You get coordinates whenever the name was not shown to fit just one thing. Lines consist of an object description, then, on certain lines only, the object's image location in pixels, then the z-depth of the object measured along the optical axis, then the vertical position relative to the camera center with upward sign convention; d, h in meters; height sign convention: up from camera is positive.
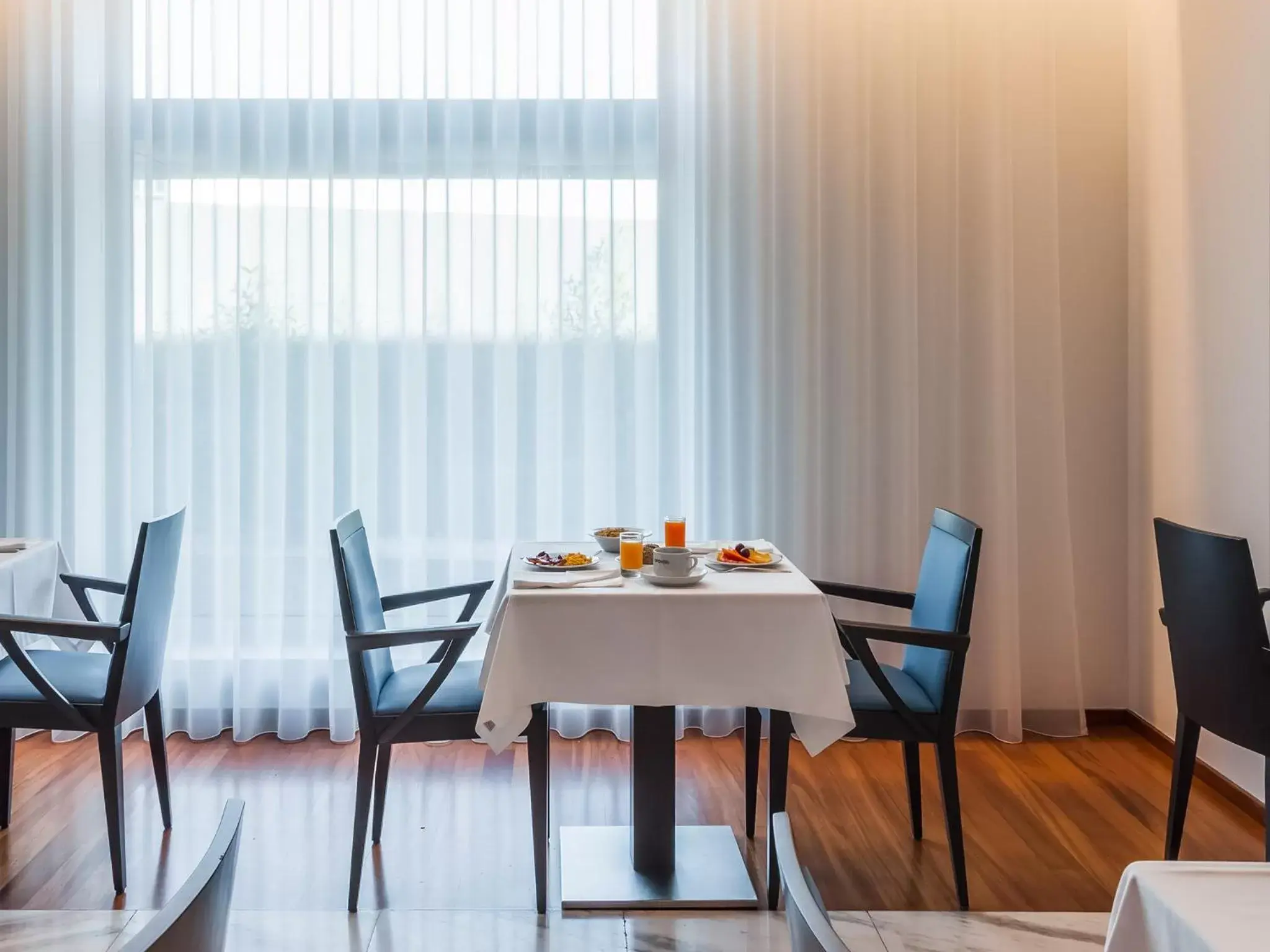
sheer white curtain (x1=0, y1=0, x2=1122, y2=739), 3.31 +0.65
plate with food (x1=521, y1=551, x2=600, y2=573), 2.32 -0.21
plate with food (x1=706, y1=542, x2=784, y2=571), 2.40 -0.21
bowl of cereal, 2.58 -0.17
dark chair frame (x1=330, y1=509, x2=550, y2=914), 2.17 -0.56
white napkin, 2.14 -0.23
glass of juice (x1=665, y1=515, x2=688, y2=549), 2.39 -0.14
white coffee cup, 2.17 -0.20
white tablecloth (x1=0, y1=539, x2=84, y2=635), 2.49 -0.28
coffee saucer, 2.15 -0.23
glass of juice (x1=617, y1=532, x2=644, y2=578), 2.34 -0.19
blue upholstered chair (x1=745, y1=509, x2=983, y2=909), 2.20 -0.52
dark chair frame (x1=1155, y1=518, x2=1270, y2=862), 2.00 -0.41
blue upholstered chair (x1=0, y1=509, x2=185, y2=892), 2.22 -0.48
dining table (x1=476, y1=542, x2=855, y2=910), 2.07 -0.38
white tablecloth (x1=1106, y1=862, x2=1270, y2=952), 0.87 -0.42
